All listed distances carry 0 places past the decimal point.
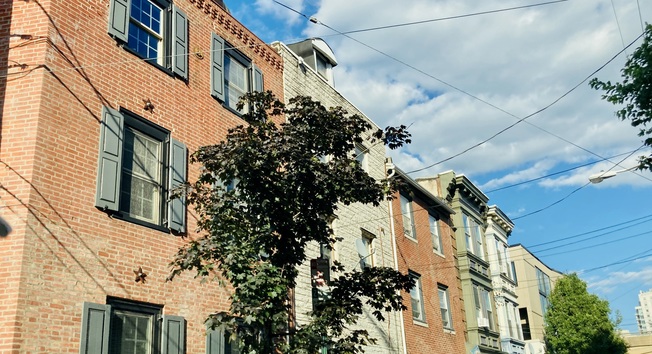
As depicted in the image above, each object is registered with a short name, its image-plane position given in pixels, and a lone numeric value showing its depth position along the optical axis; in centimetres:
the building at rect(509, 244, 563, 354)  4284
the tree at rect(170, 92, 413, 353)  794
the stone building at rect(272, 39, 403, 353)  1738
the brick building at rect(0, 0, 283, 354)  859
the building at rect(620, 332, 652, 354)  5509
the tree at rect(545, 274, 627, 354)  3659
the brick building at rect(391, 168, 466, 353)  2159
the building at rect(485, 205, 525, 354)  3019
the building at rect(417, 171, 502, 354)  2578
